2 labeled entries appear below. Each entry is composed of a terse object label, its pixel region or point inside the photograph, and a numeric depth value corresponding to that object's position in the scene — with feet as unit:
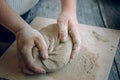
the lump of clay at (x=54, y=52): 2.57
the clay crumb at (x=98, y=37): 3.25
